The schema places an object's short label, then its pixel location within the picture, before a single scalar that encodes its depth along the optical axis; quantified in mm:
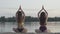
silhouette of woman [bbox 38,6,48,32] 2784
